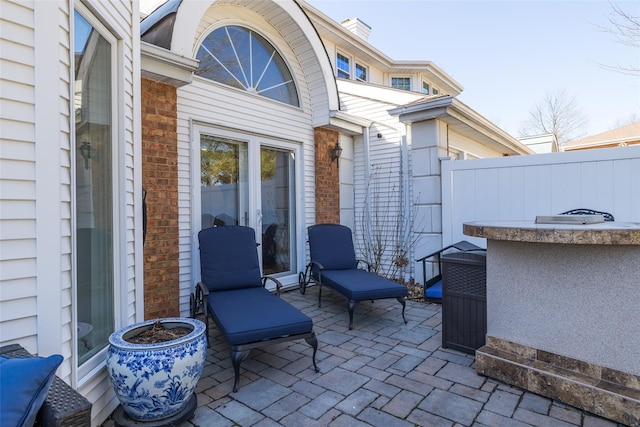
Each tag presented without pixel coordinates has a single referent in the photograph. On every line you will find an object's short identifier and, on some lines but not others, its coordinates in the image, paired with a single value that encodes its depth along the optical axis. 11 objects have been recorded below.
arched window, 4.63
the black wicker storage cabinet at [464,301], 3.12
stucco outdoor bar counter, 2.21
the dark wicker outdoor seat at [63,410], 1.25
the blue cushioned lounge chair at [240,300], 2.75
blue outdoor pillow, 1.17
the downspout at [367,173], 6.68
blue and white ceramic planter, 2.02
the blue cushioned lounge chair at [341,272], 3.97
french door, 4.58
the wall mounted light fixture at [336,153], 6.27
